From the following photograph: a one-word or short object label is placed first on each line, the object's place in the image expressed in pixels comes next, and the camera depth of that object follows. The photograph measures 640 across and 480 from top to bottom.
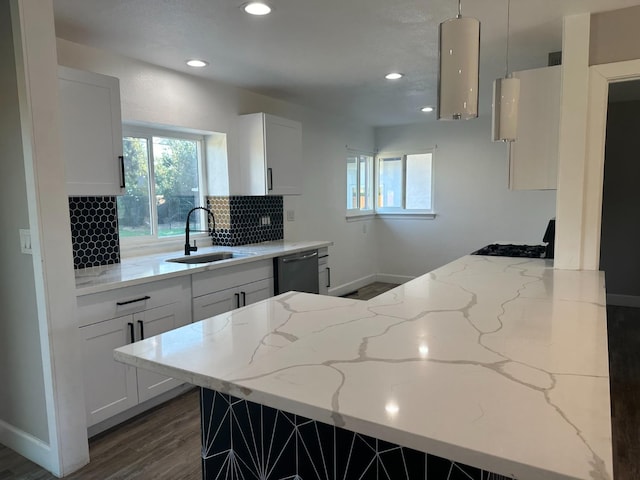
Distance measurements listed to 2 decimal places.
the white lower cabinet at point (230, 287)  2.97
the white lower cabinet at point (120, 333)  2.34
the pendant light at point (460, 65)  1.24
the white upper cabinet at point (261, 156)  3.93
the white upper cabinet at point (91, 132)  2.48
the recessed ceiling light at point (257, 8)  2.21
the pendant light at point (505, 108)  1.74
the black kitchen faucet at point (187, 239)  3.43
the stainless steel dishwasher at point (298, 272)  3.66
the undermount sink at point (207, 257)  3.29
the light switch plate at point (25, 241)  2.08
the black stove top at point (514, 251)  3.08
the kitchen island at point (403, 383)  0.81
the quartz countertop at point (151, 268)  2.40
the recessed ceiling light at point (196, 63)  3.13
